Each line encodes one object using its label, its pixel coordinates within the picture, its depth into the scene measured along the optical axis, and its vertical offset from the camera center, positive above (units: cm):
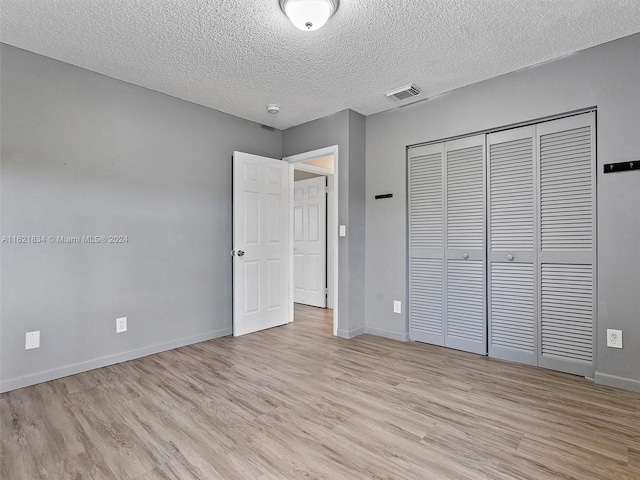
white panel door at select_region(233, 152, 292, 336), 386 -7
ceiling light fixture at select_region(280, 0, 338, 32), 202 +135
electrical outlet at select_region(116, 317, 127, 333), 307 -78
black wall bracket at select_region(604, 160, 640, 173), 242 +51
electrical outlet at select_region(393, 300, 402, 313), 375 -74
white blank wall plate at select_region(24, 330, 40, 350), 259 -78
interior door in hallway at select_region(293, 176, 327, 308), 537 -7
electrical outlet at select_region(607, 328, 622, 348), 249 -72
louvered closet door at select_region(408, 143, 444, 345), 351 -6
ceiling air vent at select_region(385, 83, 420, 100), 326 +141
